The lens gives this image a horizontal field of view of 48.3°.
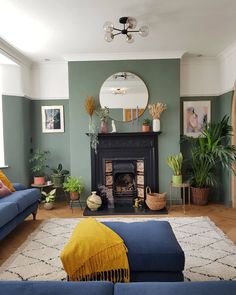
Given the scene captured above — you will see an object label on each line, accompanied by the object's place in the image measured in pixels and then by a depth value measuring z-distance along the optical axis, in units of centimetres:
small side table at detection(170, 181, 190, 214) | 443
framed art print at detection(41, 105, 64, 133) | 534
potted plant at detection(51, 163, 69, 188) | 499
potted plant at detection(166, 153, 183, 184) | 454
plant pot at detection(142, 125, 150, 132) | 480
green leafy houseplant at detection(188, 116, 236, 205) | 448
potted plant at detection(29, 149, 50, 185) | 511
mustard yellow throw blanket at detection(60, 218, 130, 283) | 194
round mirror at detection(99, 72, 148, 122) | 487
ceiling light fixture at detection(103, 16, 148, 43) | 291
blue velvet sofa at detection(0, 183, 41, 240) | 305
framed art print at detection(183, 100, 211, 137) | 518
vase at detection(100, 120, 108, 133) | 480
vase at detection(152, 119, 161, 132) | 477
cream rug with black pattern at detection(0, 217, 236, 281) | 248
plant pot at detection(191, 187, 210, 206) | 486
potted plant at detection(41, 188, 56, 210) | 476
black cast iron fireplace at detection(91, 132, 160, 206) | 484
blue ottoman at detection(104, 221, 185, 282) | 203
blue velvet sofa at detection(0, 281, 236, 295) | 129
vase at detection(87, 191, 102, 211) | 455
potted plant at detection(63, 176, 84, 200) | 465
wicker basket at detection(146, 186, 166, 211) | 448
